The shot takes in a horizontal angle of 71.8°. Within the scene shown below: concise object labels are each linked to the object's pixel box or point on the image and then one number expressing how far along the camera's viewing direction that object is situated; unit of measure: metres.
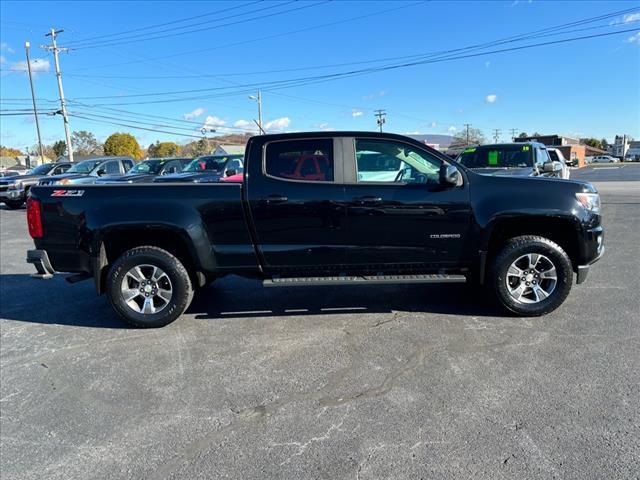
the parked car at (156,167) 15.41
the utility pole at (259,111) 54.59
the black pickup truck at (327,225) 4.37
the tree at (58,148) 91.81
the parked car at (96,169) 15.15
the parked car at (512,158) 10.10
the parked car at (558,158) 12.63
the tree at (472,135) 119.94
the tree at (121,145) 78.12
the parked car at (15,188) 17.06
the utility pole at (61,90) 35.59
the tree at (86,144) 93.56
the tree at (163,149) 96.44
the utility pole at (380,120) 76.47
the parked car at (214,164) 14.43
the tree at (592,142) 143.62
